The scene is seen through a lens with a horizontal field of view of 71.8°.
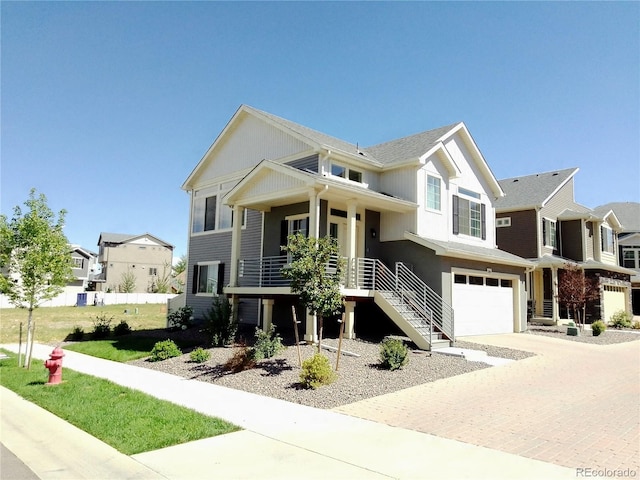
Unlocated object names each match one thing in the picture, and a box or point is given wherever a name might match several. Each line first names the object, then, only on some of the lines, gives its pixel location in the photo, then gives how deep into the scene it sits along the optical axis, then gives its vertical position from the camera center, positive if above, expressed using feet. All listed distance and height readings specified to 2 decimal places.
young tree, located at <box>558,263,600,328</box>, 71.87 +0.92
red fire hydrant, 32.48 -6.21
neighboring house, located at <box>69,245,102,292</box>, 201.80 +4.86
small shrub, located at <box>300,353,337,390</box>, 30.48 -5.91
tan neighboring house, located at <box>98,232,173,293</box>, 218.38 +11.43
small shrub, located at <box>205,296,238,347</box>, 46.74 -4.44
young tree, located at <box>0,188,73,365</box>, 39.96 +2.19
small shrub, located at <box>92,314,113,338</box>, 60.23 -6.70
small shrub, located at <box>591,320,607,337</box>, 67.72 -5.12
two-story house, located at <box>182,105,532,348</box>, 49.65 +8.55
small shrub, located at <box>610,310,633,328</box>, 86.84 -5.04
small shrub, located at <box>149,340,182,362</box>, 42.27 -6.54
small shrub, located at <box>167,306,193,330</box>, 63.41 -4.99
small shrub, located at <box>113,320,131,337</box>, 62.13 -6.65
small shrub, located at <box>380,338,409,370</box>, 35.63 -5.33
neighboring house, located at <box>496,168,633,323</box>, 86.89 +11.31
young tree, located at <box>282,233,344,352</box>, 34.63 +0.96
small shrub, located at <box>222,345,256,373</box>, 35.83 -6.27
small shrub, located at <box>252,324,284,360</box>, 38.19 -5.31
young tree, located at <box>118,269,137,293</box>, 200.23 +0.30
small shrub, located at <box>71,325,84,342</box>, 59.72 -7.24
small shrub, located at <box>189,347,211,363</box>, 39.88 -6.42
